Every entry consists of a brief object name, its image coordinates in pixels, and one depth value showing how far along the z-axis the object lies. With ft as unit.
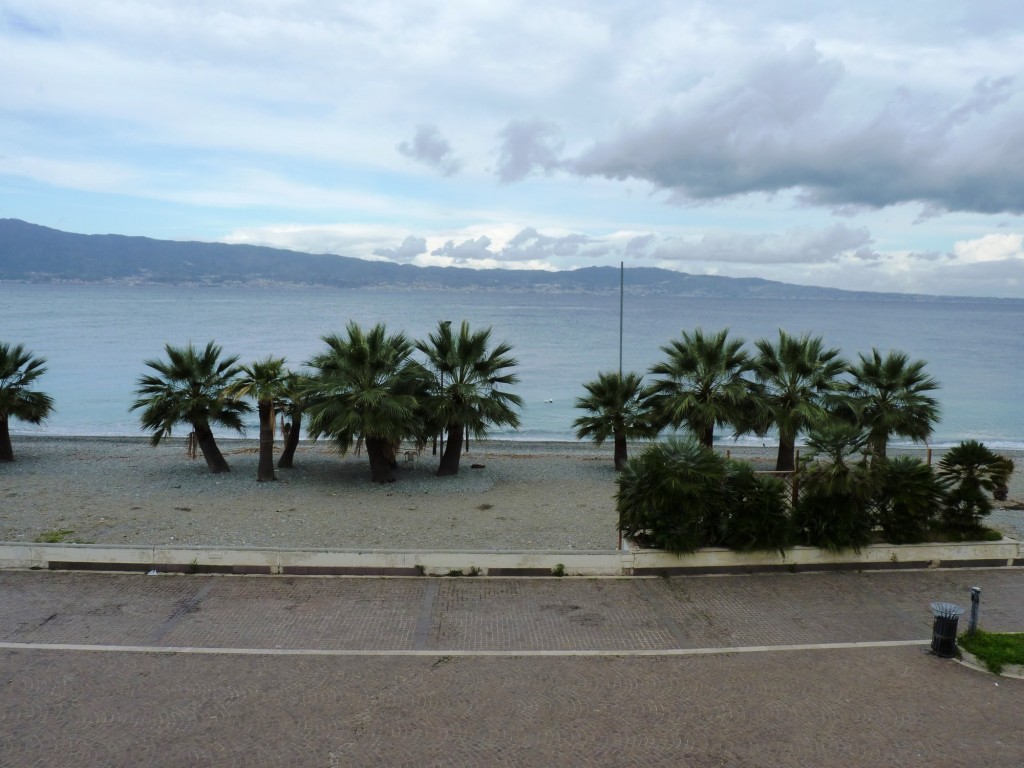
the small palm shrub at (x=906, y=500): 39.86
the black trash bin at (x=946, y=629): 29.45
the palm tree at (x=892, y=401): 65.87
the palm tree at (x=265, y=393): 62.80
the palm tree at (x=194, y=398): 64.18
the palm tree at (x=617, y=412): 69.97
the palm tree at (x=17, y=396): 68.80
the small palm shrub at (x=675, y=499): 38.19
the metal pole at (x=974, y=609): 30.34
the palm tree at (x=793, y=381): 66.64
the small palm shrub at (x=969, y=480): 41.24
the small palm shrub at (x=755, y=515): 38.52
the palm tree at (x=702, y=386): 65.82
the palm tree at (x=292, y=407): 62.59
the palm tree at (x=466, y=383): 63.57
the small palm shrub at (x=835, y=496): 38.99
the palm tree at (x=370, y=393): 59.41
